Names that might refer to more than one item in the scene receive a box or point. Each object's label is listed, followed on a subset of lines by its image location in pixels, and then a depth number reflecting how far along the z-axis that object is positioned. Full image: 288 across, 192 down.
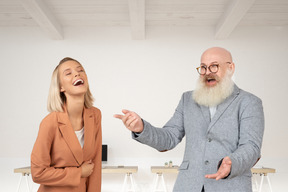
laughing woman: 2.01
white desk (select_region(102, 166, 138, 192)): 6.00
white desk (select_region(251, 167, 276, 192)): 6.12
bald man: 1.68
